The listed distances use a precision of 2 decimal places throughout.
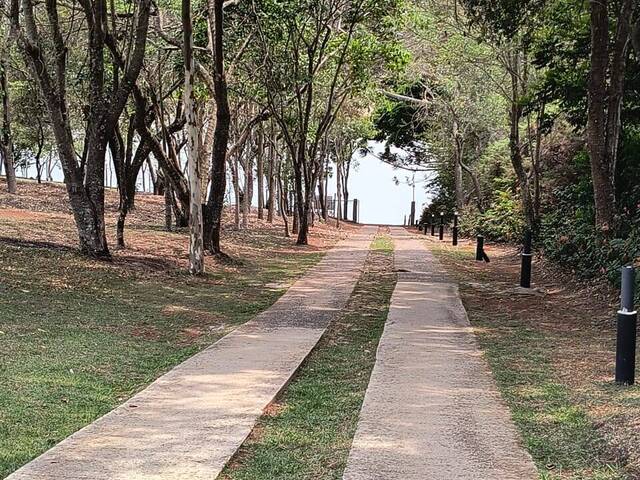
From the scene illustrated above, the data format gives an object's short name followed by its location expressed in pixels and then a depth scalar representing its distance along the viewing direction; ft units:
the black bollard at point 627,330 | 18.44
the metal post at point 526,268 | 40.81
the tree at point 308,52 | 60.49
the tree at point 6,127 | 70.39
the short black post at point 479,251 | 61.46
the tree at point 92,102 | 40.57
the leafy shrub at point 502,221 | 72.49
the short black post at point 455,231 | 80.38
